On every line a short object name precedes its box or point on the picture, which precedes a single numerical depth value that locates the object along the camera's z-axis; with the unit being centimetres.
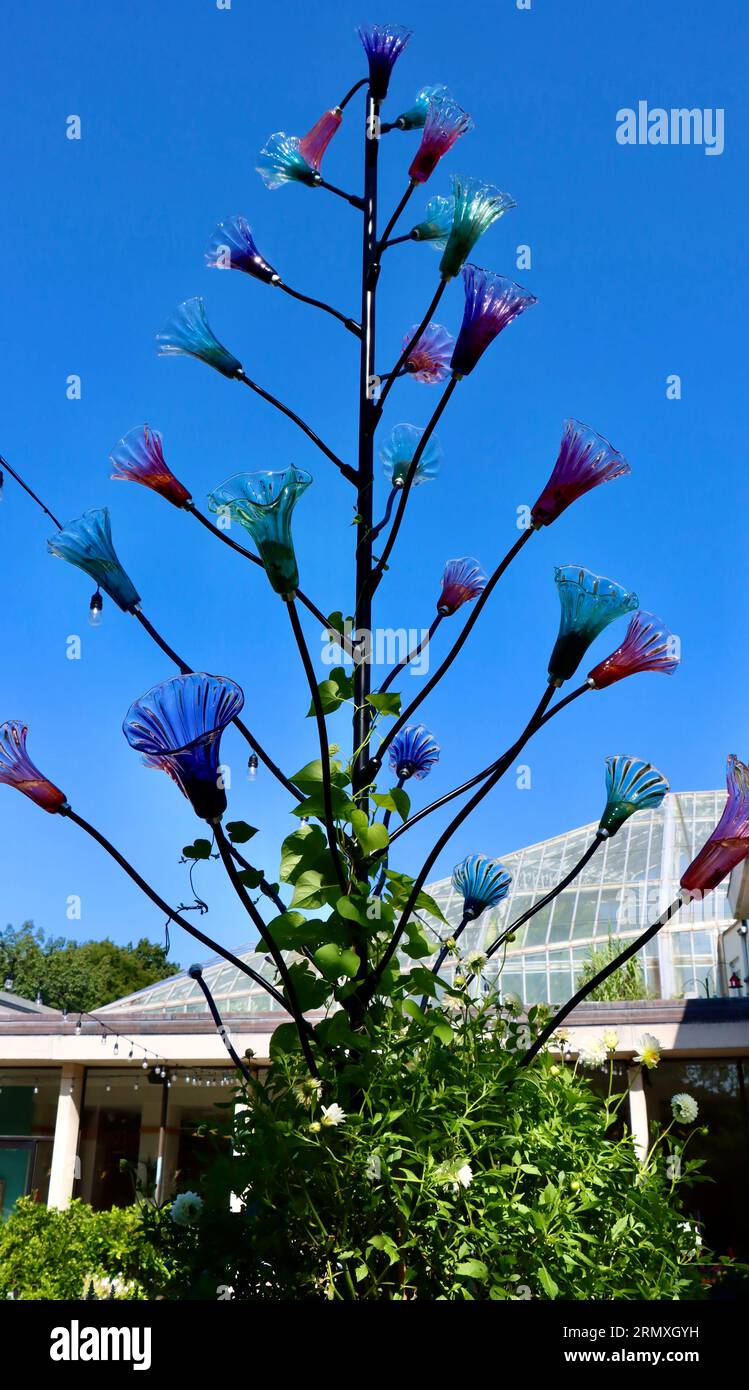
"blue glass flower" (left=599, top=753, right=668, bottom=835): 167
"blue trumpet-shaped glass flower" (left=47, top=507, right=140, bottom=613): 172
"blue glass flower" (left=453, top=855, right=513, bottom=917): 203
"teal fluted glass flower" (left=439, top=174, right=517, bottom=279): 165
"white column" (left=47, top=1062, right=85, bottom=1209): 1379
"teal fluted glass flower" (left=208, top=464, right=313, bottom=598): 132
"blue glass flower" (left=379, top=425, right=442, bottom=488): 227
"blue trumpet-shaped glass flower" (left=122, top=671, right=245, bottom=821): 137
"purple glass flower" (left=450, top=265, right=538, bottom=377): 165
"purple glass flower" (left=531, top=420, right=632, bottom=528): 157
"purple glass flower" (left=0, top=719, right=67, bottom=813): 157
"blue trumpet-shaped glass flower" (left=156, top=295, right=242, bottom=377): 194
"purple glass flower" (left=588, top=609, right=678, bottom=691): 164
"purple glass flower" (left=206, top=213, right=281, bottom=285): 202
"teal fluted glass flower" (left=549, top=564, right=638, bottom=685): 153
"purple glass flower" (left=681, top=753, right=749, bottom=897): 157
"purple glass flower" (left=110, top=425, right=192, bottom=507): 183
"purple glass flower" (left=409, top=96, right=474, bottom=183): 191
